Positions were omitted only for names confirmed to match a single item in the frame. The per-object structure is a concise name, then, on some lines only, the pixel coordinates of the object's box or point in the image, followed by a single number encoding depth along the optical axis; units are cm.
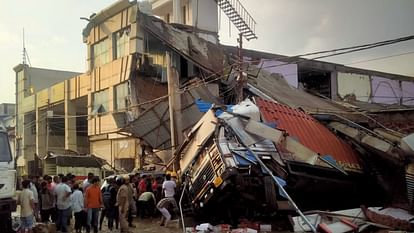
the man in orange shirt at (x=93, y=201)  1243
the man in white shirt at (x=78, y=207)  1252
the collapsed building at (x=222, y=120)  1316
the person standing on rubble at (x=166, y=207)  1422
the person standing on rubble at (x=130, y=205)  1318
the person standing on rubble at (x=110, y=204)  1399
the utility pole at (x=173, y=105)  1864
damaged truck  1250
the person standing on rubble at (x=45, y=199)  1371
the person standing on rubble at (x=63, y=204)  1248
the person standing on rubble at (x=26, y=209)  1096
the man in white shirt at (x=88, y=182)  1312
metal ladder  3086
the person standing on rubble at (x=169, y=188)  1442
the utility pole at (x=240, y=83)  1998
